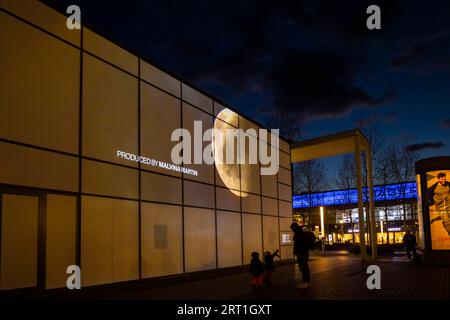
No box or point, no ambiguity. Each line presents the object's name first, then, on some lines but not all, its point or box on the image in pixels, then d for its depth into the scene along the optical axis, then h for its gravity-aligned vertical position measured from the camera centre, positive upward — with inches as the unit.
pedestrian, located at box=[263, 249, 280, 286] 529.0 -51.7
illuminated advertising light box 796.6 +21.6
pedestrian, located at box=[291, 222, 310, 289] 486.6 -27.8
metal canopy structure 1025.8 +177.4
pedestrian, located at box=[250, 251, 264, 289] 502.7 -50.1
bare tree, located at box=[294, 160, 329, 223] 1813.5 +181.8
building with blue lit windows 2166.6 +56.1
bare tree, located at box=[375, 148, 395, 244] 1644.9 +173.7
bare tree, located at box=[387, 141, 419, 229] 1665.8 +191.8
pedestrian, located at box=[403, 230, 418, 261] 915.4 -40.8
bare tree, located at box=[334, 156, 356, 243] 1831.3 +186.4
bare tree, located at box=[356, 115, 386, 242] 1583.4 +170.8
